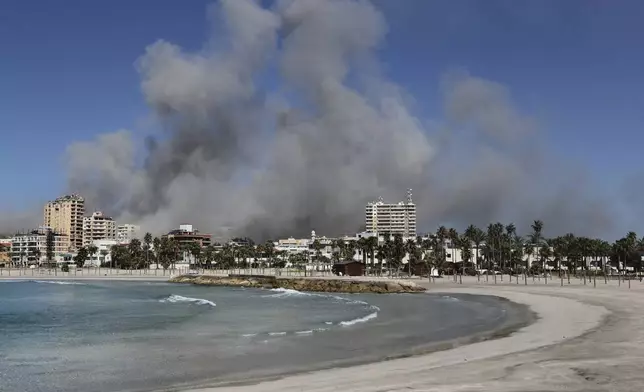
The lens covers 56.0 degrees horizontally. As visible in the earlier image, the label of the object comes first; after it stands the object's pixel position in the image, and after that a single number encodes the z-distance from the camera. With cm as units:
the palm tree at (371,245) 17302
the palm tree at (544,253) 16288
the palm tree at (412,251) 15827
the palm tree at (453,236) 18256
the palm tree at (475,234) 18275
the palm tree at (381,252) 16586
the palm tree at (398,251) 16025
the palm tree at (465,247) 16100
